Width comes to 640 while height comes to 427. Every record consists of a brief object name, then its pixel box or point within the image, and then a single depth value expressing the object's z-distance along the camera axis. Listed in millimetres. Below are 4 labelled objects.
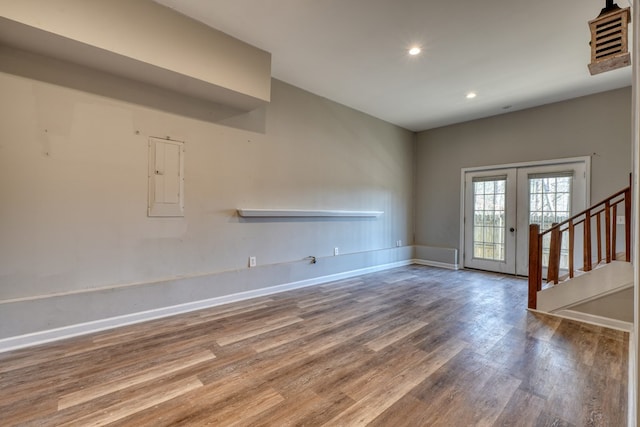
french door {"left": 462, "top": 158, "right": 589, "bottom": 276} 4645
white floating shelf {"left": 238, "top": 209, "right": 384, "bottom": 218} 3720
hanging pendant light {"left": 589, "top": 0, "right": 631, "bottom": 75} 2029
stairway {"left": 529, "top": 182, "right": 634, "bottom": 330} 2861
